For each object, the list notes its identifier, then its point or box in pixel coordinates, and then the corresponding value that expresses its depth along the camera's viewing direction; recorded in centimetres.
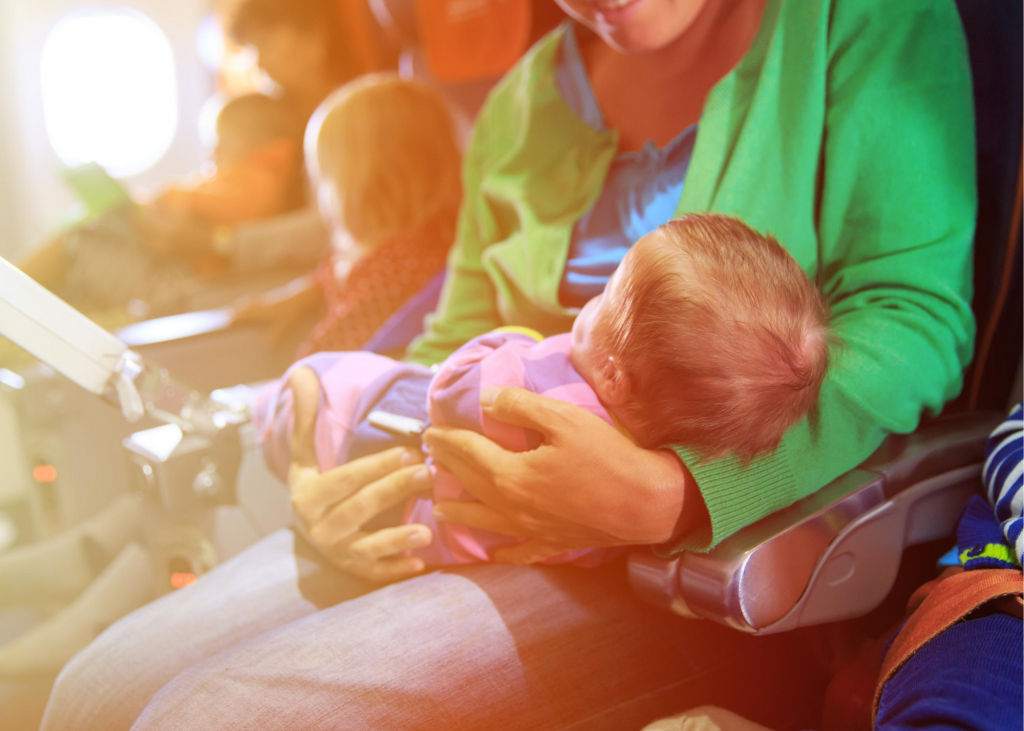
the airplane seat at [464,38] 88
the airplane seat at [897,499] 51
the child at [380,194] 90
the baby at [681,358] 48
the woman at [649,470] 53
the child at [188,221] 133
